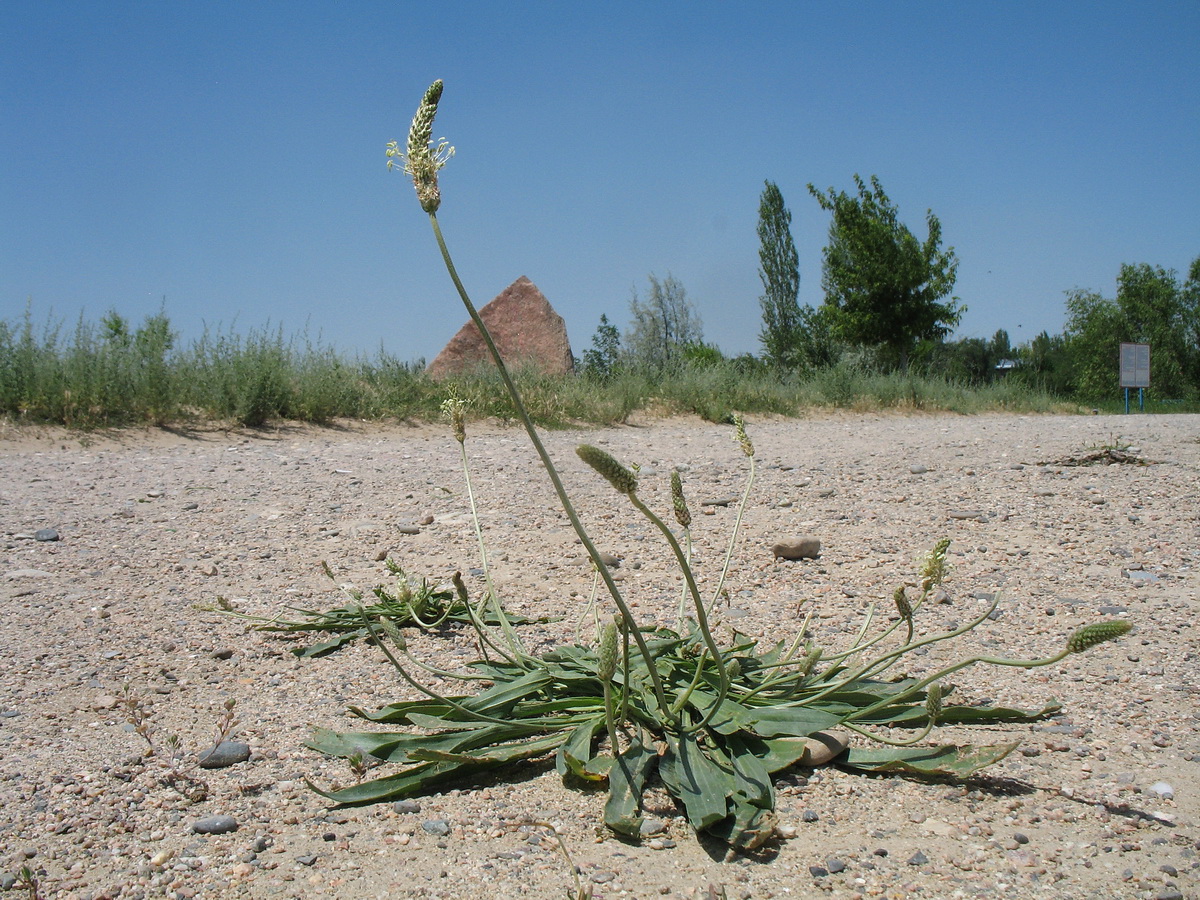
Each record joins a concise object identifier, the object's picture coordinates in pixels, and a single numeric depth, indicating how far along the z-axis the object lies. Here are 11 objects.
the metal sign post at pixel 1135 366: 13.80
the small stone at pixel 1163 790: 1.58
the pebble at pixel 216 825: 1.56
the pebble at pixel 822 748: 1.73
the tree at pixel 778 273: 27.88
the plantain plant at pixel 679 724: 1.52
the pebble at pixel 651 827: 1.51
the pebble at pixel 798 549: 3.15
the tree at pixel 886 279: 19.34
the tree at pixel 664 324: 20.59
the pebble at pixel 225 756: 1.83
